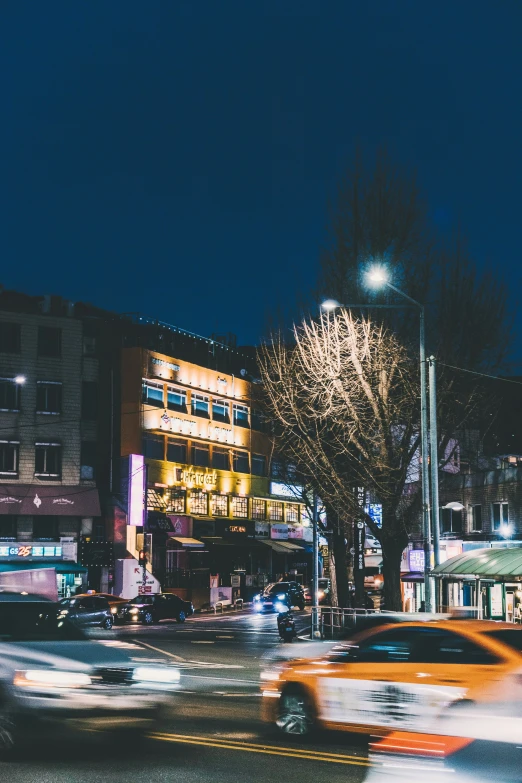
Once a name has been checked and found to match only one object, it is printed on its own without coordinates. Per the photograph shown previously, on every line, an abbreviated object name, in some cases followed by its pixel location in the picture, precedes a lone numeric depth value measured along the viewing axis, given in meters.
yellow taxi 10.54
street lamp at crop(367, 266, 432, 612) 24.85
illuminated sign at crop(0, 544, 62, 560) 55.56
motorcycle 34.84
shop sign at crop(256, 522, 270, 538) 75.75
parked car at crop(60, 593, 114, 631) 45.06
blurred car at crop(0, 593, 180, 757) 10.51
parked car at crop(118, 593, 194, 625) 50.03
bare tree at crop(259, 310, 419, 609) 28.75
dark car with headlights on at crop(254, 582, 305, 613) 60.09
